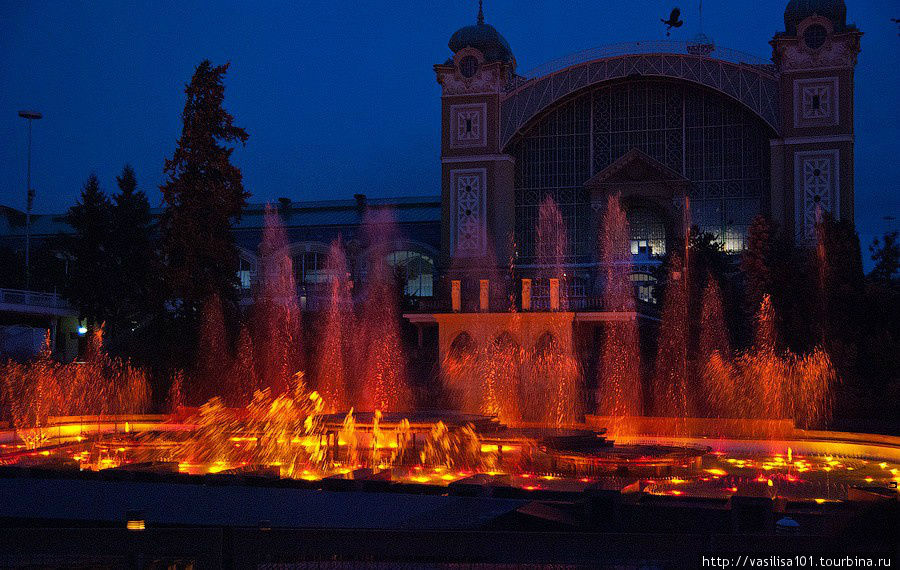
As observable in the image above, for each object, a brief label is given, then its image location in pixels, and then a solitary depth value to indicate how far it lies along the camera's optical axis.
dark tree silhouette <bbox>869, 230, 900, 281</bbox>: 40.97
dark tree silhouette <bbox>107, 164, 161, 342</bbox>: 48.22
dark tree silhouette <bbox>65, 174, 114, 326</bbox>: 47.53
